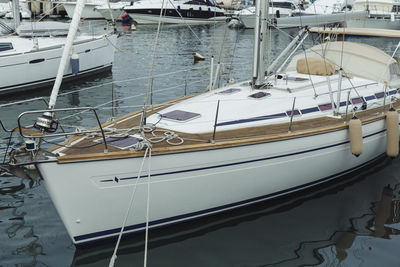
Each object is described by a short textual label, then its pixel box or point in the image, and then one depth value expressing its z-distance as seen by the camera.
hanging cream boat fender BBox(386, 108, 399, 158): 9.73
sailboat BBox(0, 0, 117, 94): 17.34
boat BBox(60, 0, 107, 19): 51.94
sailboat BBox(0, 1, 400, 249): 6.71
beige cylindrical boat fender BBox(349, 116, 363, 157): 8.69
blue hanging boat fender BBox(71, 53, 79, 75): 19.36
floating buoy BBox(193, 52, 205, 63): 25.85
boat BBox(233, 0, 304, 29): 44.64
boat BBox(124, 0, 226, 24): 46.44
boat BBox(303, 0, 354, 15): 43.66
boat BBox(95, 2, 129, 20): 49.88
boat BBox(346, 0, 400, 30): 43.03
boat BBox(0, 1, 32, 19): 51.22
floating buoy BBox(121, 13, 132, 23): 48.64
